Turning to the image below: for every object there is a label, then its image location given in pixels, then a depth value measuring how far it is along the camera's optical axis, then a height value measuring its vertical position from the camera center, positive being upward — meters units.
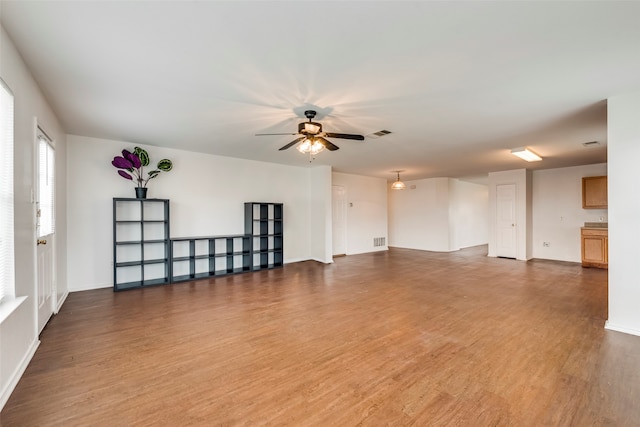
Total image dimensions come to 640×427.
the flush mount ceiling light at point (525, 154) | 5.36 +1.18
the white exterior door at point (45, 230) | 2.97 -0.18
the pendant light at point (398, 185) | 8.34 +0.86
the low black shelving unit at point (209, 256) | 5.44 -0.86
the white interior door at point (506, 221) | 7.82 -0.23
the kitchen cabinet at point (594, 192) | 6.61 +0.50
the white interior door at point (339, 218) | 8.38 -0.14
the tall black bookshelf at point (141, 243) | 4.94 -0.51
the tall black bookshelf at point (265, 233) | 6.43 -0.45
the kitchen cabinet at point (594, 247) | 6.41 -0.81
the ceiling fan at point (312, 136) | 3.37 +0.98
